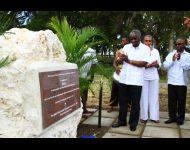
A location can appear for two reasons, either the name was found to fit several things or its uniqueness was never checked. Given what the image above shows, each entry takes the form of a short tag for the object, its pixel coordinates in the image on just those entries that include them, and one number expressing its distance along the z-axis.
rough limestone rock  2.03
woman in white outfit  3.74
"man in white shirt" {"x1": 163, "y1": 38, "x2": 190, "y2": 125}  3.64
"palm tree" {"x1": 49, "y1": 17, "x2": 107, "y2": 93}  3.09
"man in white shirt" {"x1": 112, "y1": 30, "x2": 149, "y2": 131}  3.31
